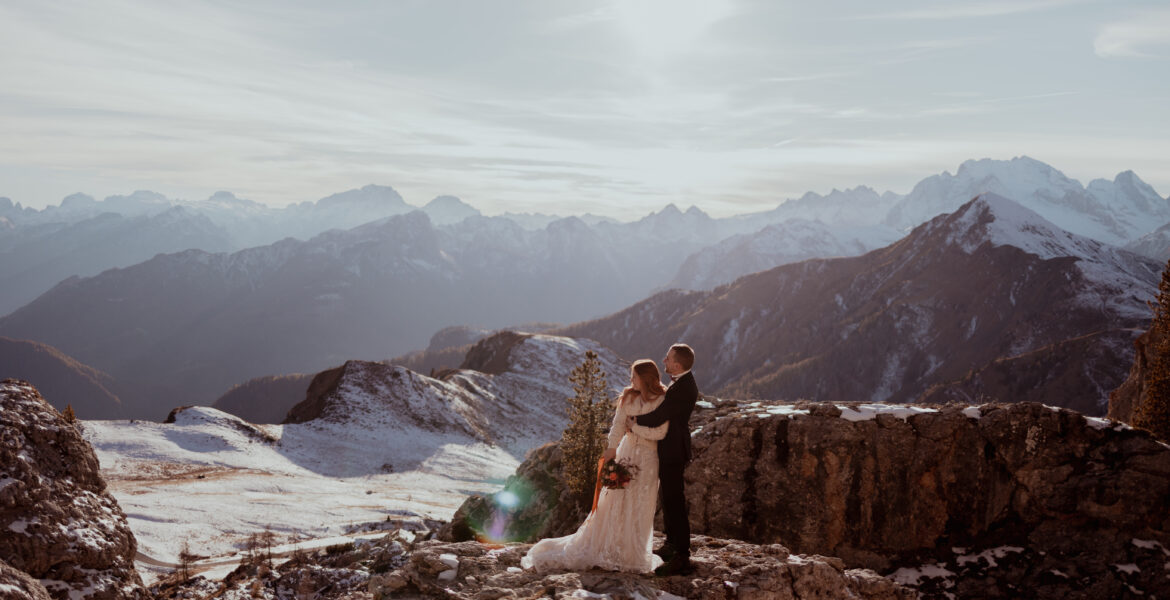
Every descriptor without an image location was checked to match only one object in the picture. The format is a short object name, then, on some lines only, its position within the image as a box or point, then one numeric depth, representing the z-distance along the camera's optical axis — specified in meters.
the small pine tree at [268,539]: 26.26
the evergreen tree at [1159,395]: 19.75
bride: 10.56
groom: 10.45
